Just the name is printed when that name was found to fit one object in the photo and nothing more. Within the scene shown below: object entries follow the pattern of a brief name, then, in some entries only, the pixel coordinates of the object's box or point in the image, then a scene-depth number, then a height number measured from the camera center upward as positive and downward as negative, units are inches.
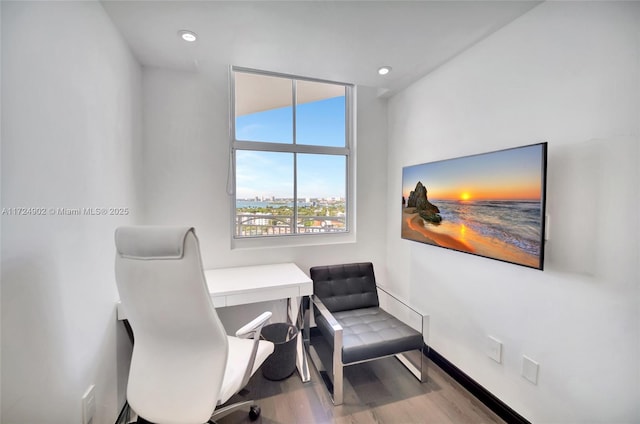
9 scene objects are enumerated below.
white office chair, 42.0 -22.7
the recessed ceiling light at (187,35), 64.9 +42.1
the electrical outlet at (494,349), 65.9 -38.3
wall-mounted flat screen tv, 53.8 -0.6
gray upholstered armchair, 69.9 -39.0
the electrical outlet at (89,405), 48.0 -39.4
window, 97.4 +18.2
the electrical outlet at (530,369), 58.0 -38.2
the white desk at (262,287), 70.7 -24.7
